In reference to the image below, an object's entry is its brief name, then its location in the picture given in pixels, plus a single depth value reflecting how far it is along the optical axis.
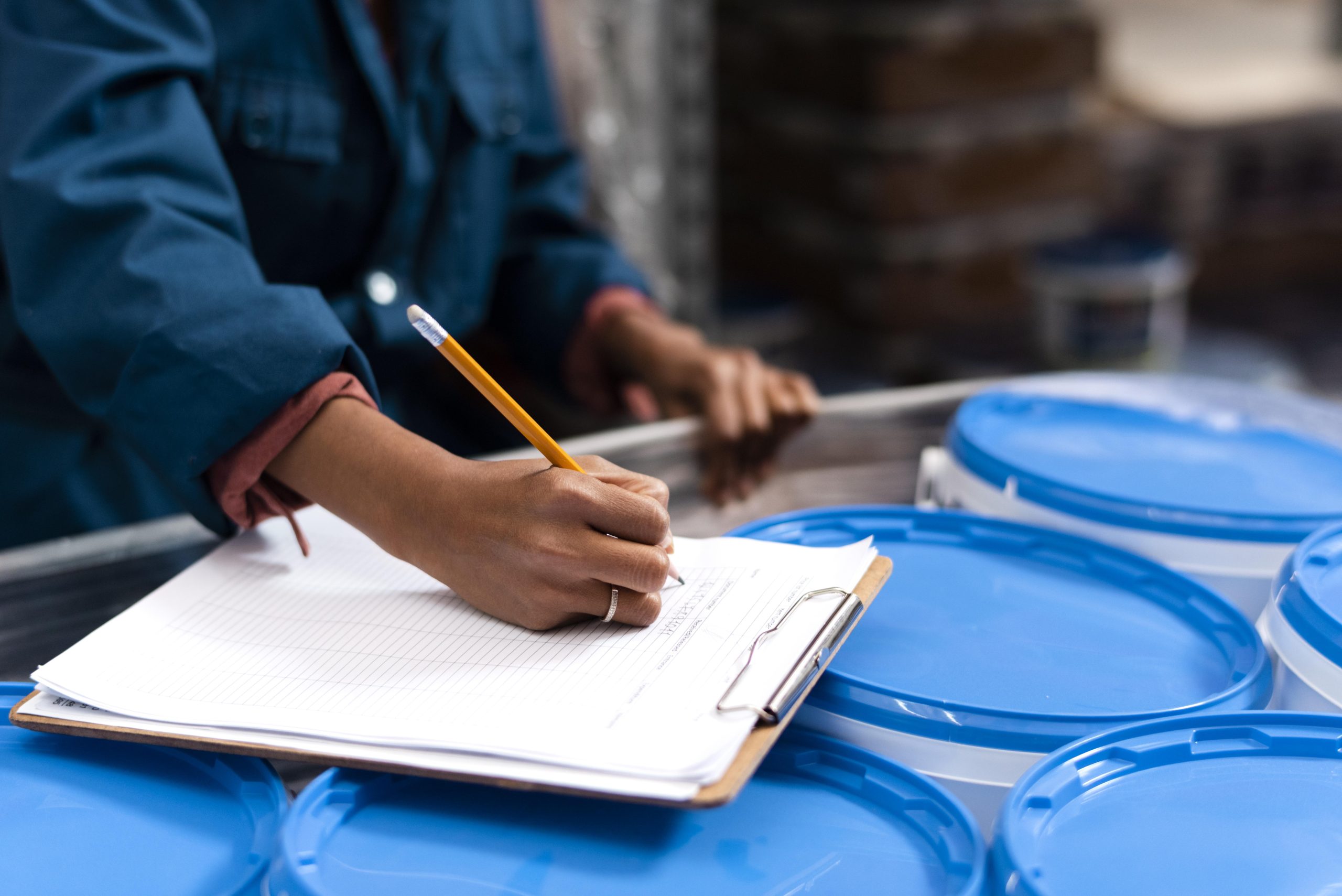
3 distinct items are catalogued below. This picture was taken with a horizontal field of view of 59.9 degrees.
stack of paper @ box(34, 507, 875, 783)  0.51
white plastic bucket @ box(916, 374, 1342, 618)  0.74
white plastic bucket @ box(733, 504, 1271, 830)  0.56
